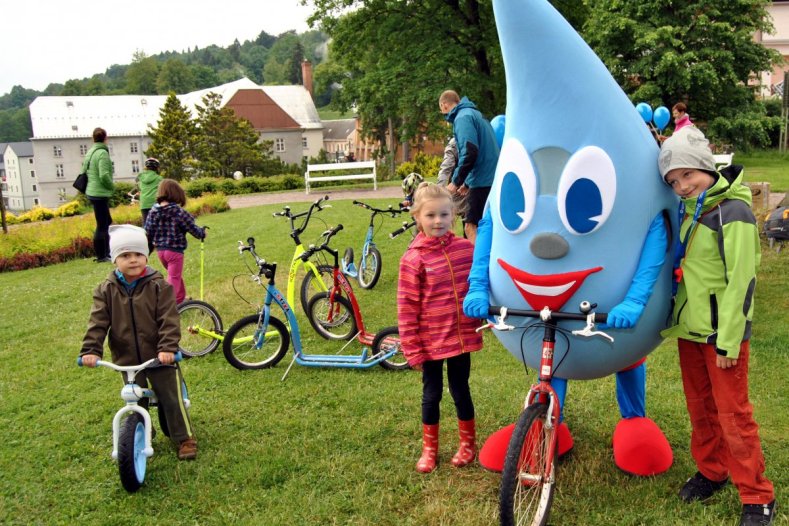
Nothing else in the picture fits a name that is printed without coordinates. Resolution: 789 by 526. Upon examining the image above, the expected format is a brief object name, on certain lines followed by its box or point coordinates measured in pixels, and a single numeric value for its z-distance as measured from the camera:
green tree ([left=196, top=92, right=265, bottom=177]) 43.56
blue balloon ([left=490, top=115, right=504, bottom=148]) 5.05
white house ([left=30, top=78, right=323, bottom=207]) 64.00
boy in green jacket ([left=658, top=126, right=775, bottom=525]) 3.12
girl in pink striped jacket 3.93
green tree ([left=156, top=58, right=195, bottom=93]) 94.44
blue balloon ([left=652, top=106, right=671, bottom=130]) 4.86
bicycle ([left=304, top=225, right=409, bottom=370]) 6.64
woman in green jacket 10.84
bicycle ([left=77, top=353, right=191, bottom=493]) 4.02
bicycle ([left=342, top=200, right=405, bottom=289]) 9.02
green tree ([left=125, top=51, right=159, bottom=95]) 99.19
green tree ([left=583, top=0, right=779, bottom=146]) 18.25
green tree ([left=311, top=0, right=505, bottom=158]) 17.55
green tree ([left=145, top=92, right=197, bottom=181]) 40.62
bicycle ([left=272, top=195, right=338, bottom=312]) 6.80
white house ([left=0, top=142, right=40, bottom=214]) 91.12
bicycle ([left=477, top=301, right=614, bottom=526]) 3.22
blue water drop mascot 3.18
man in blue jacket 6.65
